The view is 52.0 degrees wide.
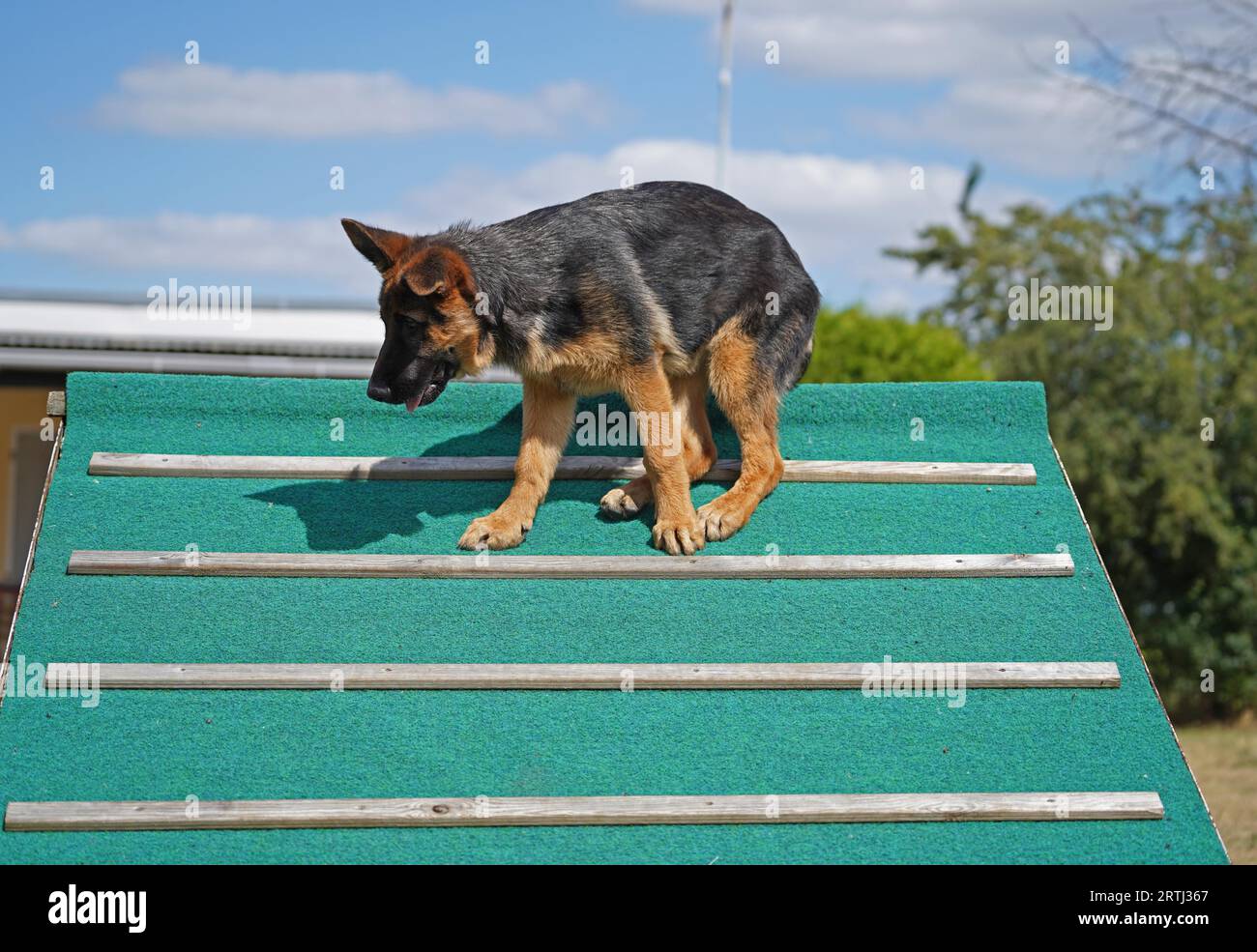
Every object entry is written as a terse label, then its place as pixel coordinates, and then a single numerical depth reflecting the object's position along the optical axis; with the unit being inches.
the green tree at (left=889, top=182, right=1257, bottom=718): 518.3
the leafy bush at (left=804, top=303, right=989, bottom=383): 429.7
